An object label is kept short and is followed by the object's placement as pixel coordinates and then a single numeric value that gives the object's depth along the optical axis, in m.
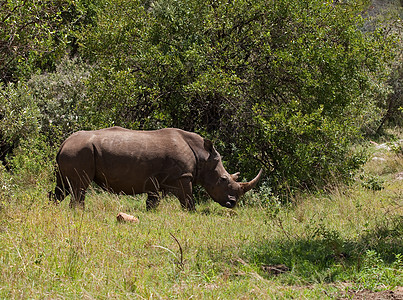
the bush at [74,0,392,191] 24.52
